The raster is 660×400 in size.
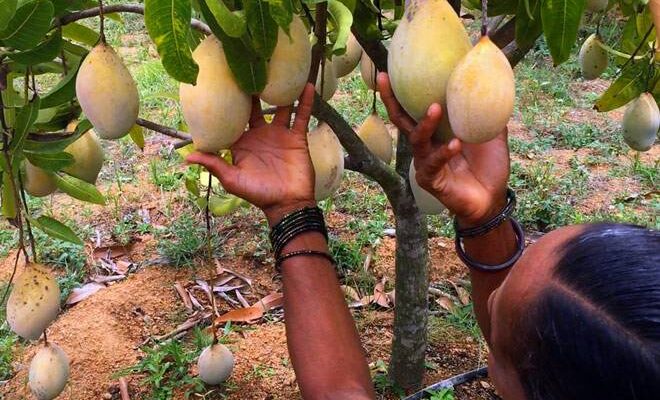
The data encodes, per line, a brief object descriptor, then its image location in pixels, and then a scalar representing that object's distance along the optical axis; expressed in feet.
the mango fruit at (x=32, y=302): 4.04
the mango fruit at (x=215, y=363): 5.58
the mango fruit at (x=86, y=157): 4.36
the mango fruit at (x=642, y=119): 5.59
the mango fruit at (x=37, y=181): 4.41
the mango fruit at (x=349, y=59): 4.84
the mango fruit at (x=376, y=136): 5.16
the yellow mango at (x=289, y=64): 2.94
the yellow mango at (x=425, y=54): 2.68
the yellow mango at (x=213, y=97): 2.90
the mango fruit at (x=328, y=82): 4.41
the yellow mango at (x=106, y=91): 3.16
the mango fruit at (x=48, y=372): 4.59
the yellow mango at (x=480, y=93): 2.53
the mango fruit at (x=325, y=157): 3.92
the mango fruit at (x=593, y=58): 5.79
